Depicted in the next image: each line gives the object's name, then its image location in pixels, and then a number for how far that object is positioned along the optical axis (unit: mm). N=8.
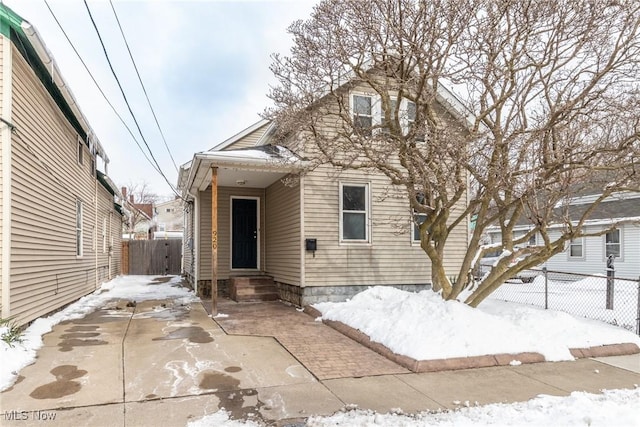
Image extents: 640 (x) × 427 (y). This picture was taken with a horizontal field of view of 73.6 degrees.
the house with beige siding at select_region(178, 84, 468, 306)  9016
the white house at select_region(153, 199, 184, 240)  58038
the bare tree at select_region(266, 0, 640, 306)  5984
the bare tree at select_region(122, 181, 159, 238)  41350
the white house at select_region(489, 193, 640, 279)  15609
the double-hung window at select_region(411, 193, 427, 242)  10008
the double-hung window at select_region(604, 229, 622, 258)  16203
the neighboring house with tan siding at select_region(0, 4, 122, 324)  5637
